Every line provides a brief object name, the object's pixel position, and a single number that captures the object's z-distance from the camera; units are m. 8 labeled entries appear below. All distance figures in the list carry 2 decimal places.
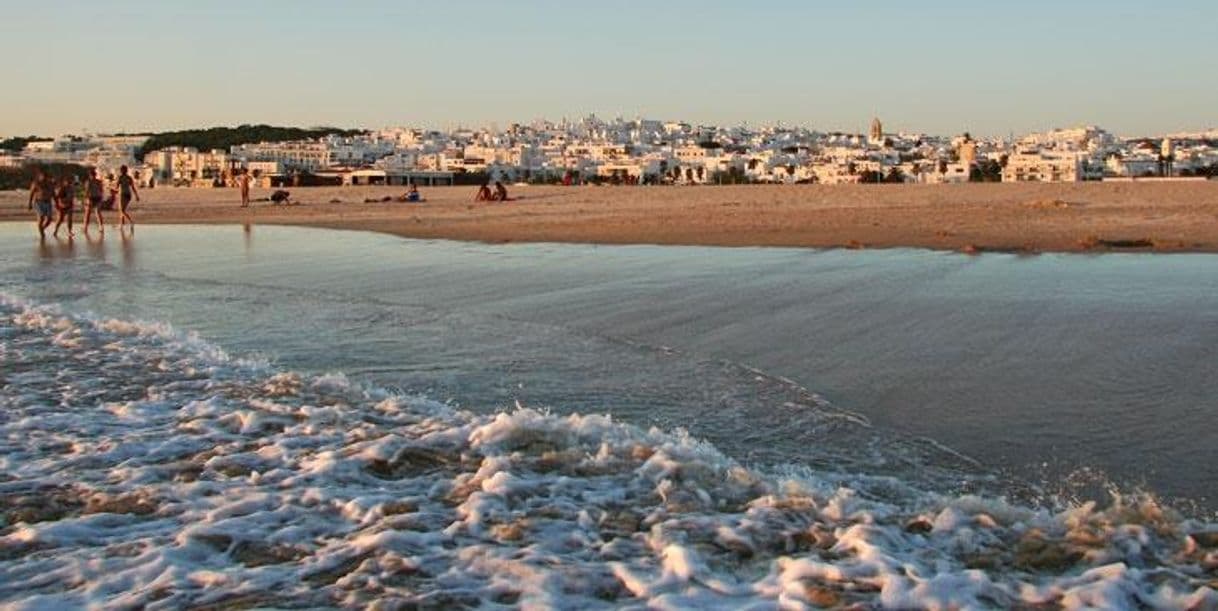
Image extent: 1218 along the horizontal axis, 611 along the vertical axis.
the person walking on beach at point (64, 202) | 23.93
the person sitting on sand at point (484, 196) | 43.23
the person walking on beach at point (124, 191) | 25.48
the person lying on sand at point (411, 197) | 44.34
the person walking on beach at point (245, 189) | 43.38
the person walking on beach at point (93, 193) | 26.27
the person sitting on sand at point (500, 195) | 43.22
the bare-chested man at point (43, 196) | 23.45
